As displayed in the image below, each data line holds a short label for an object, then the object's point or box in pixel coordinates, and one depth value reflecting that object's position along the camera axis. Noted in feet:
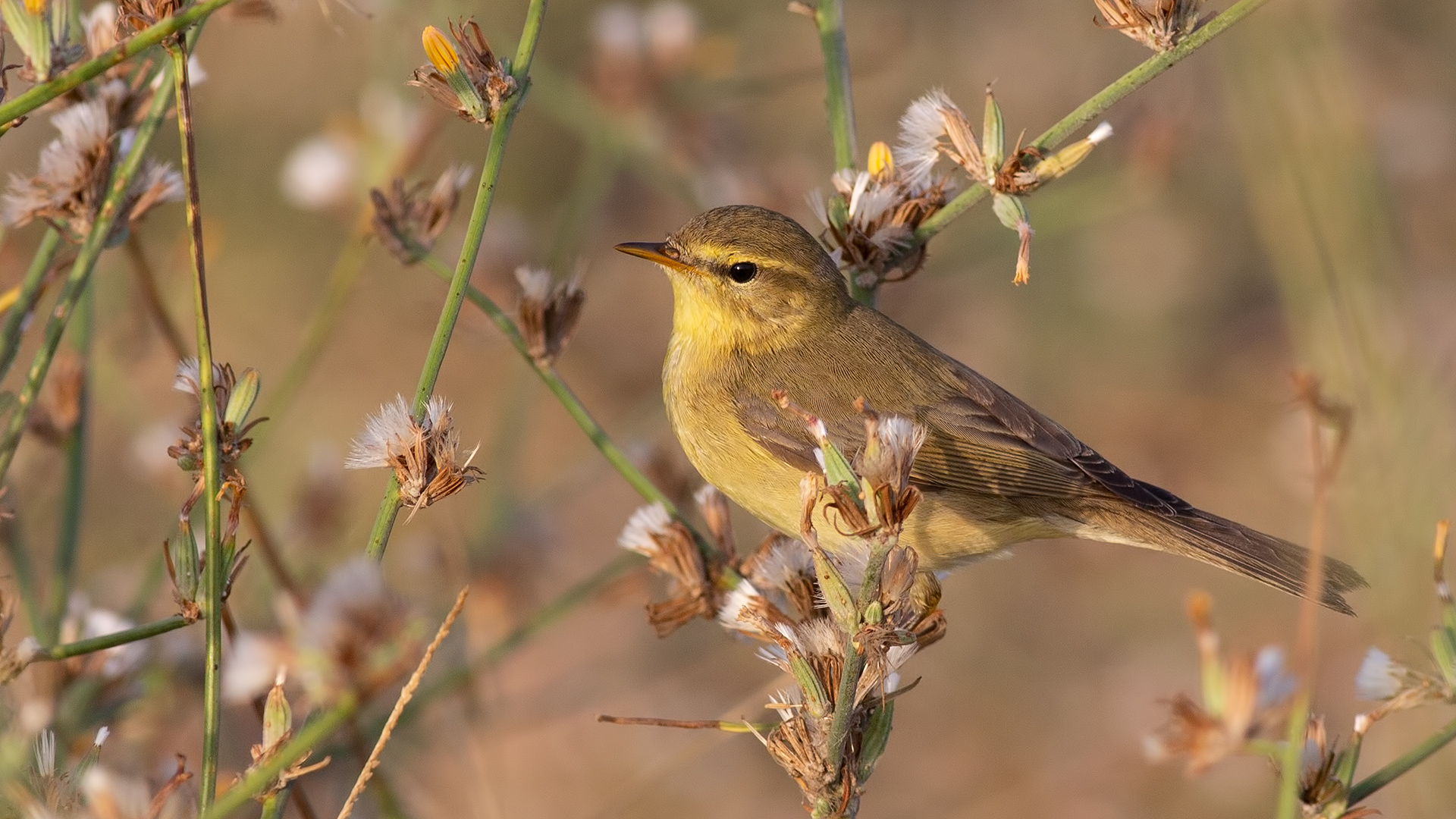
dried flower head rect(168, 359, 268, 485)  13.79
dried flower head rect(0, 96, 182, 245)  15.69
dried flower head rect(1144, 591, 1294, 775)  11.61
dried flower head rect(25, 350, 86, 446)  18.83
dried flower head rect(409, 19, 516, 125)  14.44
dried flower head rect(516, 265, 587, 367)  18.71
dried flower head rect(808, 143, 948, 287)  19.83
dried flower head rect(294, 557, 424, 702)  11.43
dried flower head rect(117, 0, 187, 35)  13.84
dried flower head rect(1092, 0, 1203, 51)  16.31
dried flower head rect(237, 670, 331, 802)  12.52
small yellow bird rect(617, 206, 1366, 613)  23.94
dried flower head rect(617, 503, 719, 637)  18.85
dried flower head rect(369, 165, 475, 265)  18.34
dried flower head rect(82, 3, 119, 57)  16.06
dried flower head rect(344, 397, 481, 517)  13.75
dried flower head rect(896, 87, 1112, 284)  16.97
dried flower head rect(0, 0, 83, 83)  13.69
